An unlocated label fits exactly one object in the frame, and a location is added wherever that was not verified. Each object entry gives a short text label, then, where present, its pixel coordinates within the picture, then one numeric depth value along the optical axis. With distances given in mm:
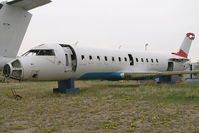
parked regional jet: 11352
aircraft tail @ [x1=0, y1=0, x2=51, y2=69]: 10586
